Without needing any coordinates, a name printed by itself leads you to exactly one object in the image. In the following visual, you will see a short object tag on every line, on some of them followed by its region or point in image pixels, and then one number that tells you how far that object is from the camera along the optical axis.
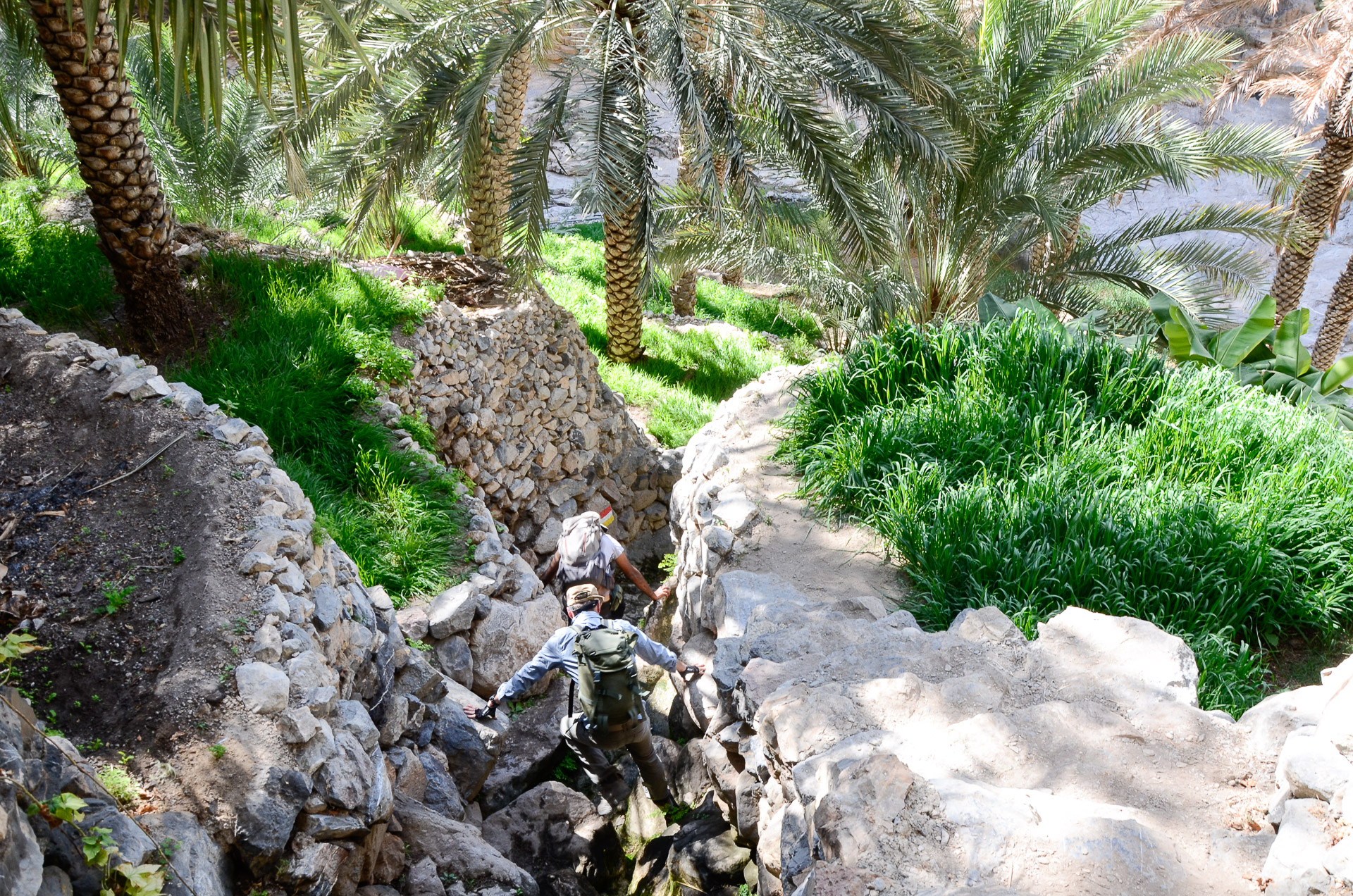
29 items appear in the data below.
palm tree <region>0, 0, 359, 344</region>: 4.90
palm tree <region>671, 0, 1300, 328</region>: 7.55
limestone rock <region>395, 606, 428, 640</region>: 4.97
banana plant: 5.95
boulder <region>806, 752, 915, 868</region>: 2.51
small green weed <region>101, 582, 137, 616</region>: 3.22
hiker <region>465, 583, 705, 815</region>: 4.03
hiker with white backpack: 5.27
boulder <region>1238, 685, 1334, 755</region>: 2.82
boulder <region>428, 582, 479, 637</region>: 5.09
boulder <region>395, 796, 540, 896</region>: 3.38
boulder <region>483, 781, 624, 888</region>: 4.23
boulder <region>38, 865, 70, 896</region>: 2.03
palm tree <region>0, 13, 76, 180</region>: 8.52
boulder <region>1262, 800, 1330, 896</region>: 2.11
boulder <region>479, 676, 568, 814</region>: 4.55
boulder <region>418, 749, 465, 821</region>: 3.83
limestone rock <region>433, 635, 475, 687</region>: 5.12
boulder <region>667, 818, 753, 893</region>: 3.79
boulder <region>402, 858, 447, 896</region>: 3.18
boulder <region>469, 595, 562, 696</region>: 5.30
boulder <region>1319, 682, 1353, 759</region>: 2.40
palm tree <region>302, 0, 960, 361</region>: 7.01
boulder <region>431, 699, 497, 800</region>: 4.23
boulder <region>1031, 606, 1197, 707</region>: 3.21
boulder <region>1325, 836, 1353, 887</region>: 2.03
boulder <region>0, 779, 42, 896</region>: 1.87
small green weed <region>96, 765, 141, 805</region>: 2.55
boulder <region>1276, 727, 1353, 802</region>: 2.30
